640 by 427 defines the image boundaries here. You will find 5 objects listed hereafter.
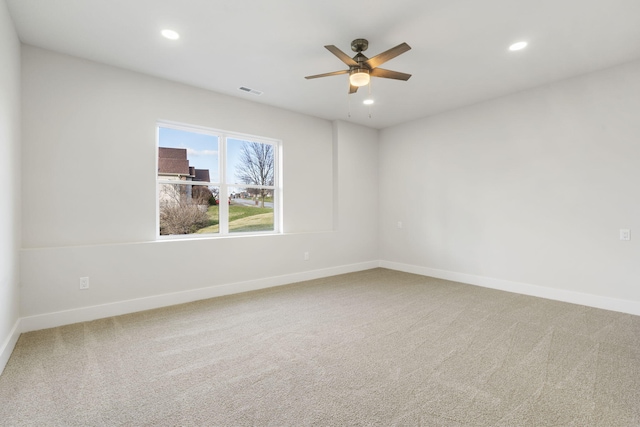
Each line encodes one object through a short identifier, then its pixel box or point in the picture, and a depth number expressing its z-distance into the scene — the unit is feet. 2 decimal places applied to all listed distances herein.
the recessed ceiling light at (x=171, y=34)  9.11
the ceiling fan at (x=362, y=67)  9.04
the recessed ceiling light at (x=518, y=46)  9.73
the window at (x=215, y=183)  12.87
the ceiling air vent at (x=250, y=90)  13.30
